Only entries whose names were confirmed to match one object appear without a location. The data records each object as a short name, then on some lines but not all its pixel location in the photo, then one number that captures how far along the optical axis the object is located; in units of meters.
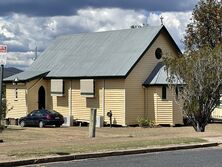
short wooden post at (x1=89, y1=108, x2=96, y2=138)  24.50
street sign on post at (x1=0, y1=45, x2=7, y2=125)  17.19
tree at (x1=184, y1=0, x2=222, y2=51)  48.06
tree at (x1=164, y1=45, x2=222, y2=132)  28.05
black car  37.97
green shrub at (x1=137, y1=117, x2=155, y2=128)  36.72
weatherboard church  37.47
